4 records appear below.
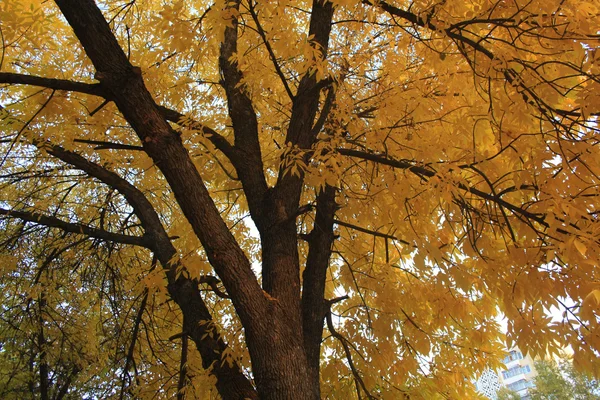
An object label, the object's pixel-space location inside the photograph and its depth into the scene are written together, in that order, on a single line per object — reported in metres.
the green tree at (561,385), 17.50
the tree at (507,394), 24.42
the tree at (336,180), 2.35
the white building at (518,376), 43.58
